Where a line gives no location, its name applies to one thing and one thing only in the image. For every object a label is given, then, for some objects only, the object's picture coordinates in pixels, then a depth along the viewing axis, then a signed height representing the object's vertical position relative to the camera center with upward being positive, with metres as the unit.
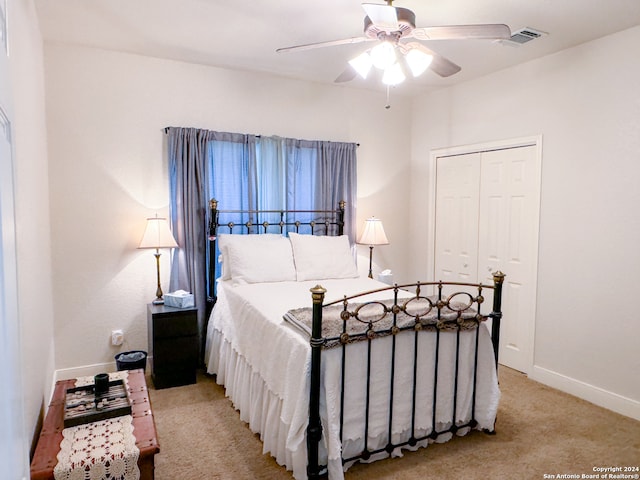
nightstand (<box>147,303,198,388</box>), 3.30 -1.03
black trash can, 3.29 -1.14
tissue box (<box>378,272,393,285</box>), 4.08 -0.61
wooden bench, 1.67 -0.98
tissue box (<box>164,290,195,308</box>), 3.42 -0.70
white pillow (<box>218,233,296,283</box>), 3.54 -0.39
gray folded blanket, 2.20 -0.58
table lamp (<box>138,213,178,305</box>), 3.41 -0.19
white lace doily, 1.67 -0.98
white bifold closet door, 3.69 -0.13
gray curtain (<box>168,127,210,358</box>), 3.66 +0.08
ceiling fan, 2.05 +0.92
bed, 2.12 -0.89
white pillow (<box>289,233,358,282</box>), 3.72 -0.39
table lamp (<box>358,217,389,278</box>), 4.35 -0.20
